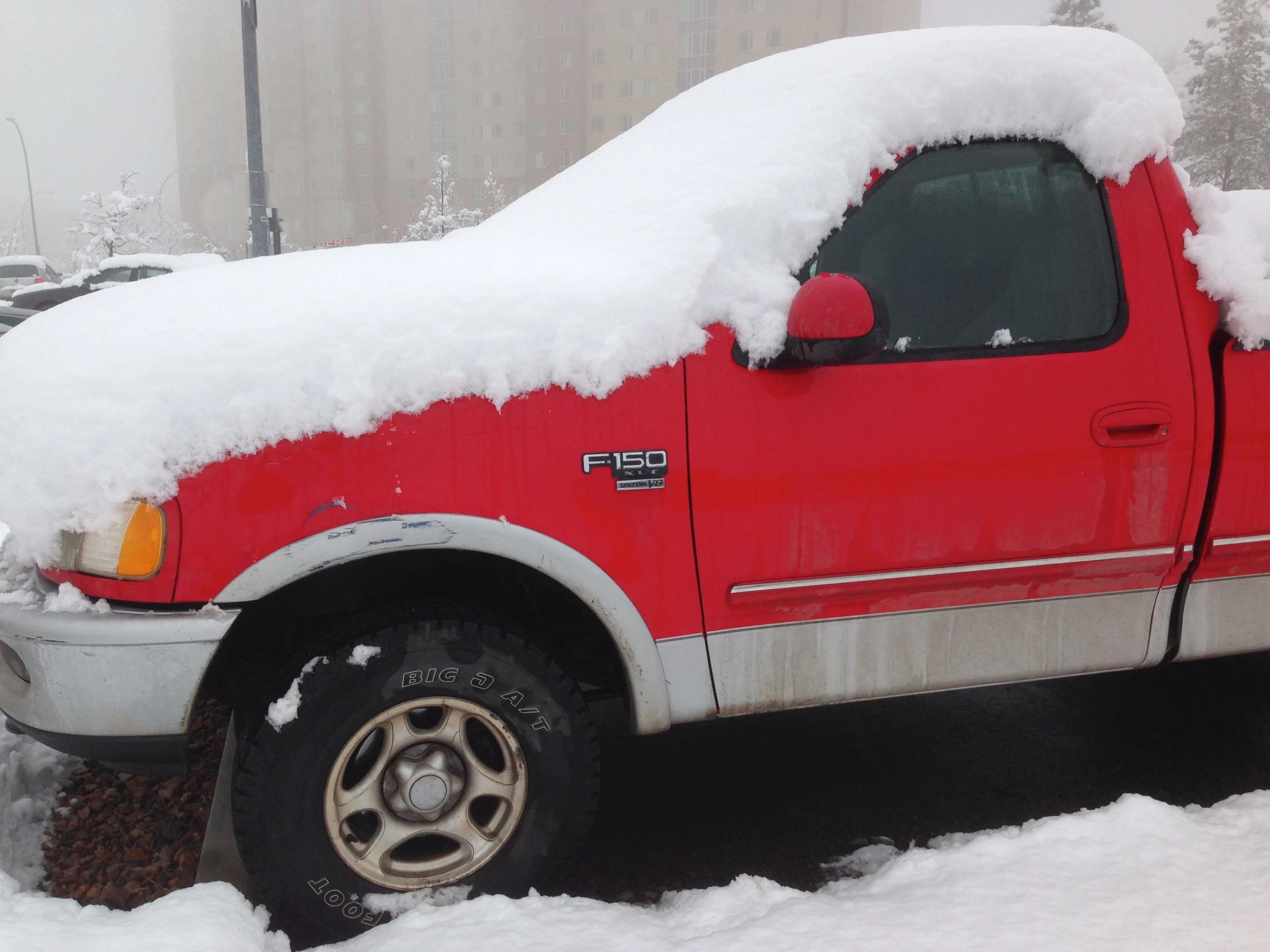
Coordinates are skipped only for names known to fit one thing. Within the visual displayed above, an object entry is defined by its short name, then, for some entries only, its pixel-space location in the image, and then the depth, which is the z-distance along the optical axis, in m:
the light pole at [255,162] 10.16
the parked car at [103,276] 17.45
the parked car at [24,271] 26.16
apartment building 72.00
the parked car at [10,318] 14.41
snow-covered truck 1.84
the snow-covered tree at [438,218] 49.19
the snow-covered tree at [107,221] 47.50
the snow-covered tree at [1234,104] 34.91
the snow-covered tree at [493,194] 70.56
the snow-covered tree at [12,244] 68.06
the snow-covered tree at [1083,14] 36.75
